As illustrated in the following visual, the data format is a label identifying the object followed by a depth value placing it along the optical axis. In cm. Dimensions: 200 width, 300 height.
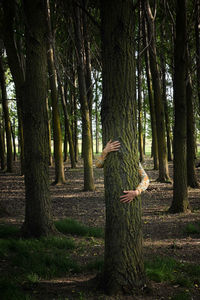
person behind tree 387
